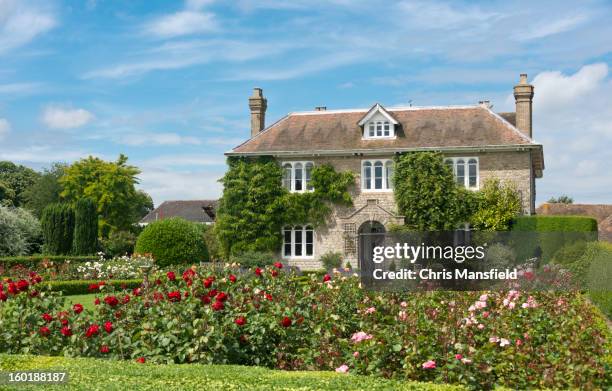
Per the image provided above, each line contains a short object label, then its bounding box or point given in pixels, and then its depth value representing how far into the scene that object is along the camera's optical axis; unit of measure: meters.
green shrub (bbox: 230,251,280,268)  31.97
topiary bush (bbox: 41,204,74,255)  37.66
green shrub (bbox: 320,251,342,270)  32.97
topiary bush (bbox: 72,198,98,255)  37.56
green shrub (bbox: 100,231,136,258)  46.69
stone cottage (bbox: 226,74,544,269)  31.61
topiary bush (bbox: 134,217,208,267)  30.62
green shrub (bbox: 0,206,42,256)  35.91
